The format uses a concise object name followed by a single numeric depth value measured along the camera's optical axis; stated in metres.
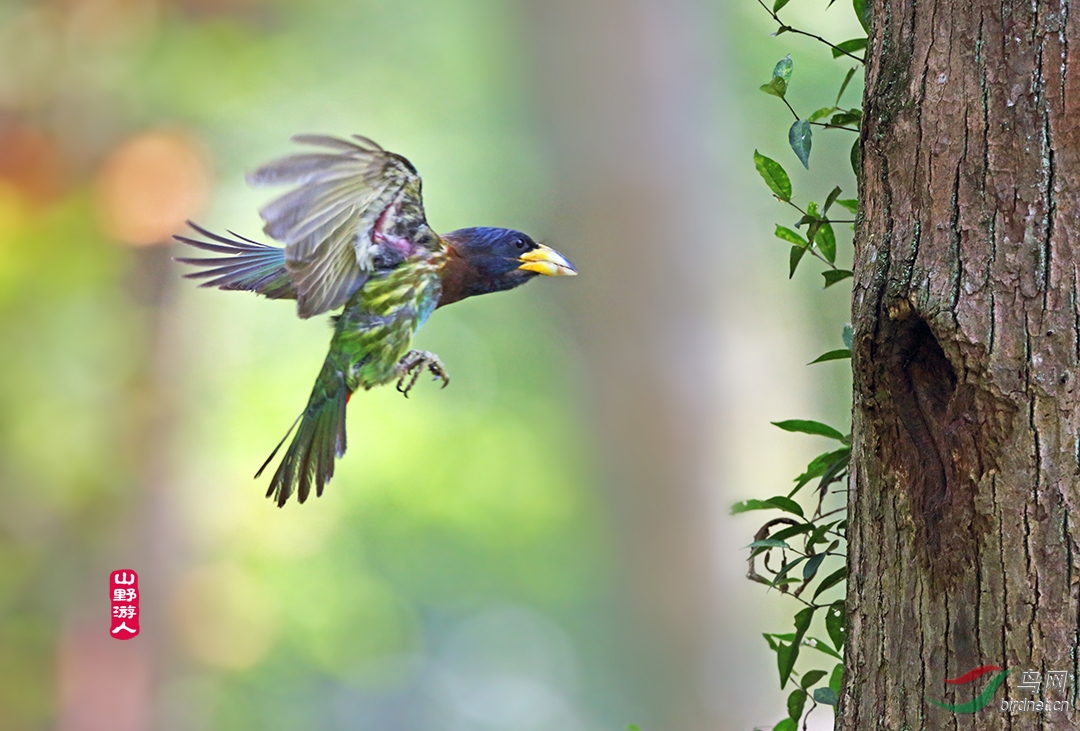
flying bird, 9.85
